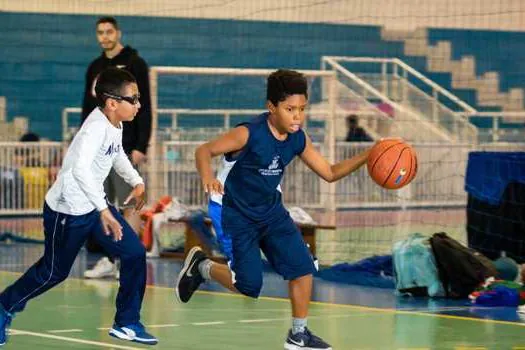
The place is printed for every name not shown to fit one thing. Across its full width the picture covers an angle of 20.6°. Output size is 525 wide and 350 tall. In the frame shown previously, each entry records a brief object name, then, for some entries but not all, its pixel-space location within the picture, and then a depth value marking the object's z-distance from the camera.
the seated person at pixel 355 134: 21.80
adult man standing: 12.66
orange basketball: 8.62
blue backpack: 11.64
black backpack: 11.54
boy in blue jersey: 8.35
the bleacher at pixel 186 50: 20.28
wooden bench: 13.98
